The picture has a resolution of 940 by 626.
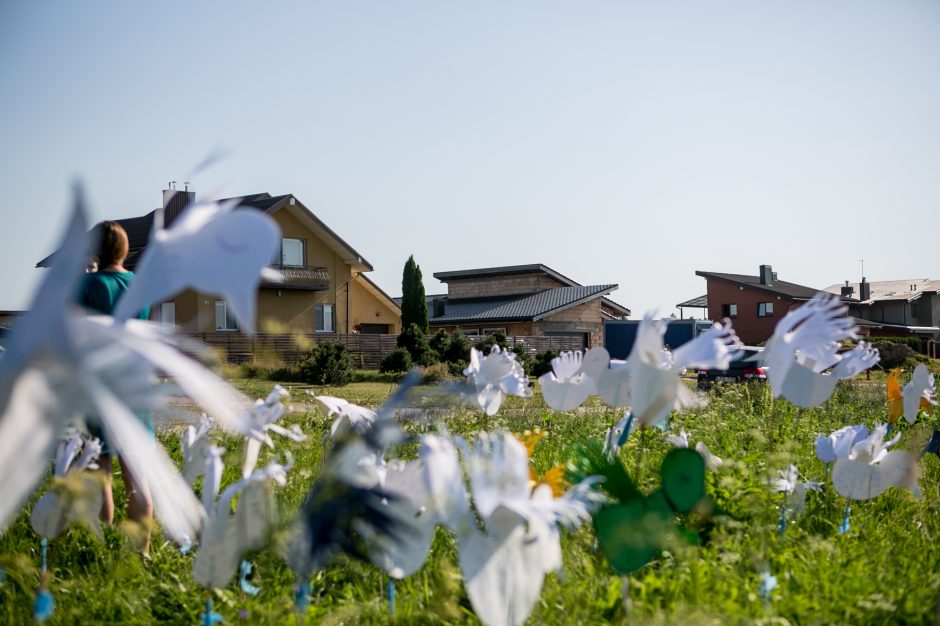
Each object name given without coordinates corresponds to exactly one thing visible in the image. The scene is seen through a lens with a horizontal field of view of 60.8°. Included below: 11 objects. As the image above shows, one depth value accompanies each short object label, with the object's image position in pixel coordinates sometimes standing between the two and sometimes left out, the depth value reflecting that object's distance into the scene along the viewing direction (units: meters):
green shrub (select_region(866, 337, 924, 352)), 37.16
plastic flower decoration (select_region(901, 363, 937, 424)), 3.78
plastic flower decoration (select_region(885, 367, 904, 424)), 5.12
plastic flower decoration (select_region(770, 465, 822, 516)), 2.81
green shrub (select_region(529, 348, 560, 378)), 20.87
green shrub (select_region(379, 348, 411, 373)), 21.27
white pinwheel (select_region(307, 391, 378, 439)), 2.44
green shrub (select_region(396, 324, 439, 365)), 21.70
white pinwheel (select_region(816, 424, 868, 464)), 2.82
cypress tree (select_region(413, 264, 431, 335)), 30.42
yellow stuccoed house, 28.19
